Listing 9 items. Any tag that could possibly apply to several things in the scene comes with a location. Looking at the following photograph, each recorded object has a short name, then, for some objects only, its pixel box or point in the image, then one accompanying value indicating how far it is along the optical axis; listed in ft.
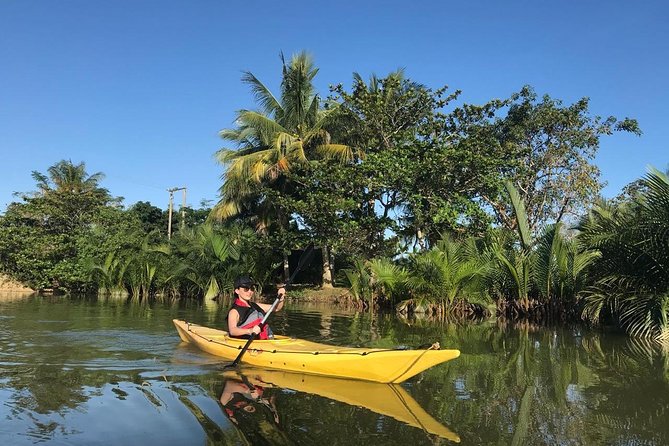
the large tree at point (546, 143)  79.30
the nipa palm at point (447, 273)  51.16
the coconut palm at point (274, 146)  75.46
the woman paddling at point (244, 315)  27.71
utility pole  116.52
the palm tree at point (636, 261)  35.83
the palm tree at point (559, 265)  45.42
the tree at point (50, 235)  85.20
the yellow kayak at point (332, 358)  21.01
